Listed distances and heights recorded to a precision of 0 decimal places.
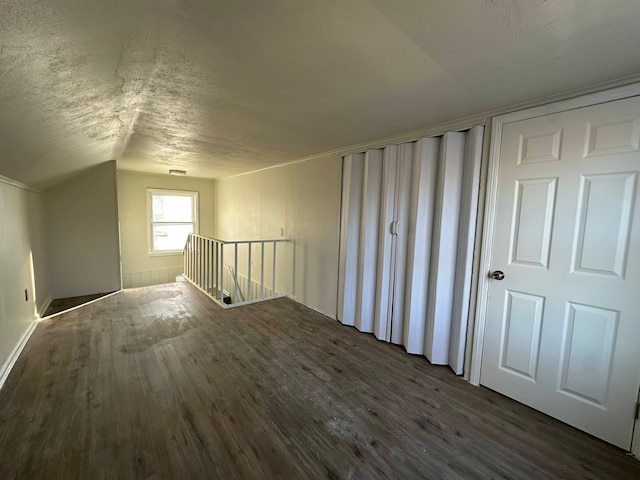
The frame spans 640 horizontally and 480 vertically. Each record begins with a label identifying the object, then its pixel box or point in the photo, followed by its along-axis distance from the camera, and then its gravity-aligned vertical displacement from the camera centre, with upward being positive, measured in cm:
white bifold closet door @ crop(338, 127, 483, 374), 233 -20
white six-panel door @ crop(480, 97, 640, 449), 160 -28
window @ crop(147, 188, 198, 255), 598 -11
